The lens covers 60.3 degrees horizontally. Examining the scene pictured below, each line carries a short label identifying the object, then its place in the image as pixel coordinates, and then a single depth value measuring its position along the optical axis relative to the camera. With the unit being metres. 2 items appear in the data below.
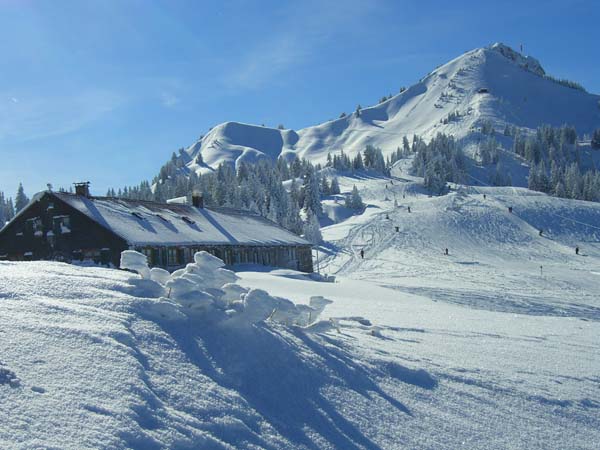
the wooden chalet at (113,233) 30.27
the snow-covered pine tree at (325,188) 118.48
